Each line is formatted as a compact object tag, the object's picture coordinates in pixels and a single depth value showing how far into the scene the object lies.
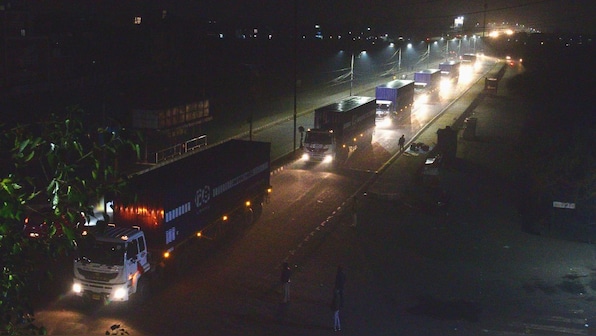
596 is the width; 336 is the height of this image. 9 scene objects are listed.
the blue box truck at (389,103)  50.75
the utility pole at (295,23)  38.10
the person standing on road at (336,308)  15.27
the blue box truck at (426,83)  70.06
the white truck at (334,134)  36.16
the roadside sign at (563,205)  25.19
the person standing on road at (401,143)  41.16
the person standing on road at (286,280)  17.05
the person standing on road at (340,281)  16.44
